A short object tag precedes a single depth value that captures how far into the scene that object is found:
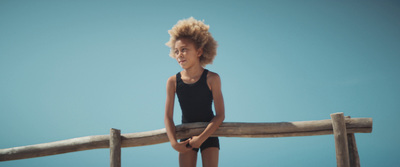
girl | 3.11
